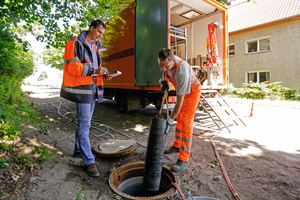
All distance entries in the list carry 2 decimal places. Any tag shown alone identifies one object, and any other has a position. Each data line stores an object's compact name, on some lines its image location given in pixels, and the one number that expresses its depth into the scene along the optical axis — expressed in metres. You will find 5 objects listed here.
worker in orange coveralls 2.46
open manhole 2.47
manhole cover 2.91
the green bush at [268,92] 9.90
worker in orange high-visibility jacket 2.27
